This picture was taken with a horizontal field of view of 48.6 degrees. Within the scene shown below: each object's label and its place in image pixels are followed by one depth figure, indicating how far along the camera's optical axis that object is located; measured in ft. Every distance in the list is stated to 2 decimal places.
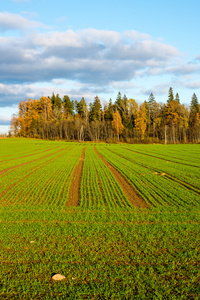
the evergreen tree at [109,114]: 382.22
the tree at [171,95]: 382.46
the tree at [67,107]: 443.32
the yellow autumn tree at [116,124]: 337.31
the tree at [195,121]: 339.16
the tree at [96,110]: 392.61
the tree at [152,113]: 360.48
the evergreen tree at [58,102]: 433.48
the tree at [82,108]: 399.03
